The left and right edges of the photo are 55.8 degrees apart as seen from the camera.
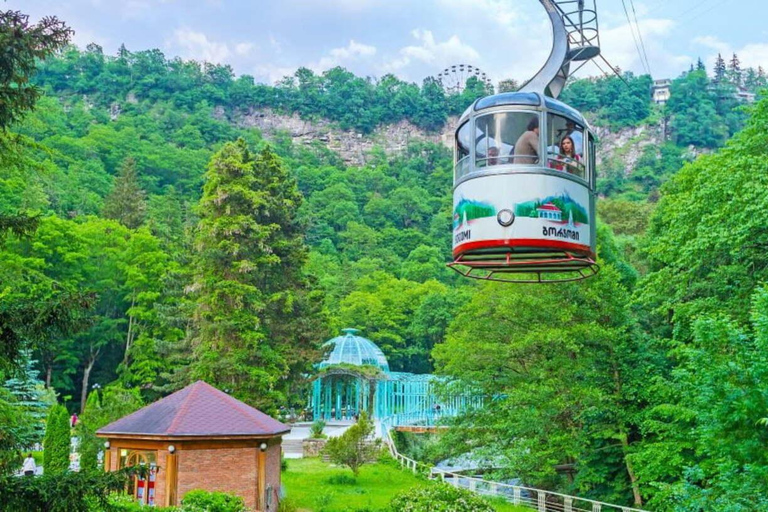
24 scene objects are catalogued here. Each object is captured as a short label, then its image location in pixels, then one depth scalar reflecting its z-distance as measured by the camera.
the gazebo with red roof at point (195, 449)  17.72
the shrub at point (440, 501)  15.32
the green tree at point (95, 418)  22.38
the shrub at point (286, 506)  19.33
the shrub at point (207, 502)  15.59
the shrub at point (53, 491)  8.36
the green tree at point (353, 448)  25.94
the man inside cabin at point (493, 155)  10.63
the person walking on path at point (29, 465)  21.84
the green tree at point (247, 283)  27.48
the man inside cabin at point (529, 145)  10.48
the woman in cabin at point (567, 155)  10.62
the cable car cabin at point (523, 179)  10.38
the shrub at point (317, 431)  33.57
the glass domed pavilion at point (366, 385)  41.88
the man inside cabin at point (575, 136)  10.81
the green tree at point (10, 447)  10.50
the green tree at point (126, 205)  57.91
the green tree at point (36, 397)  26.62
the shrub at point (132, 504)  15.15
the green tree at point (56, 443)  22.19
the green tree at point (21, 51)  9.62
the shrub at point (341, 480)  24.92
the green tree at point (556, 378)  20.58
